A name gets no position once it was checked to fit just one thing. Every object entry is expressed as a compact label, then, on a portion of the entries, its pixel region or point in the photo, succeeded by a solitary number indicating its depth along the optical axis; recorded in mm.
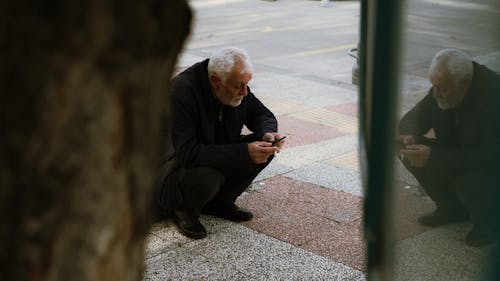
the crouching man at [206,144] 4656
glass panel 2016
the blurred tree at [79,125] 1375
